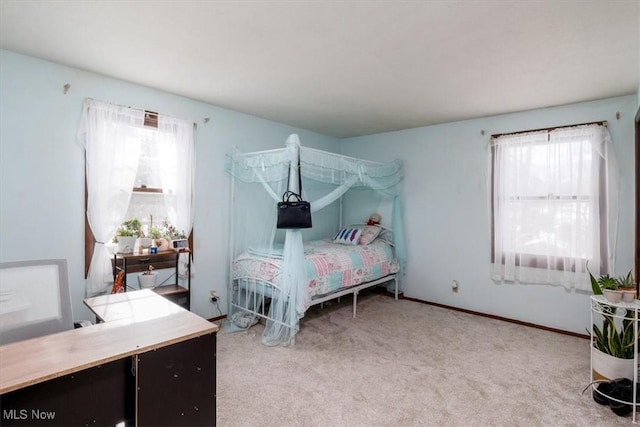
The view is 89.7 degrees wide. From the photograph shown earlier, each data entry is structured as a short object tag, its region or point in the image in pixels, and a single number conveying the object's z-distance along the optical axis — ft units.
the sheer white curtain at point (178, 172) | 11.14
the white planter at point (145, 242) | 10.18
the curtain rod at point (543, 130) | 11.00
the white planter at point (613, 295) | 7.76
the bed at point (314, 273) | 11.11
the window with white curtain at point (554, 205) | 11.09
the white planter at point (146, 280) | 10.27
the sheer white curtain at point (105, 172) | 9.45
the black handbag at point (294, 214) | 10.16
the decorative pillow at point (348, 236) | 15.23
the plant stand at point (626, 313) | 7.15
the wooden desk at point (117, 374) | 4.01
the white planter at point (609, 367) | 7.79
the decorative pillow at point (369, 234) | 15.27
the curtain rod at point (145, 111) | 9.94
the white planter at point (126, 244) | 9.86
